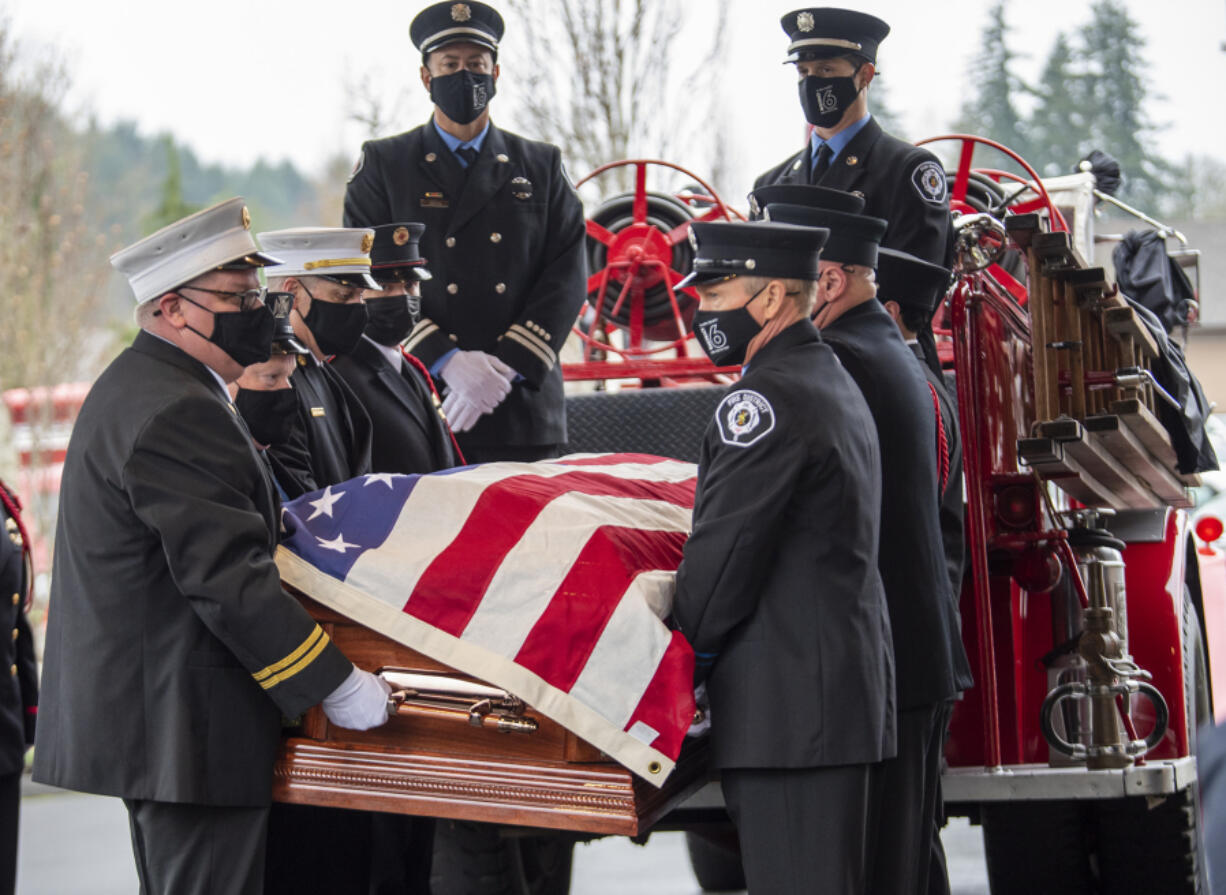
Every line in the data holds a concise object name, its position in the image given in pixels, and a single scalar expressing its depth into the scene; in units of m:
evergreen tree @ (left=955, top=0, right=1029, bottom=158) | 80.31
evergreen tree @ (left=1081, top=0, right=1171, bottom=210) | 71.19
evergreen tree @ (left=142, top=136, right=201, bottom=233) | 52.09
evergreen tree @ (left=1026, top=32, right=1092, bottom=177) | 73.37
